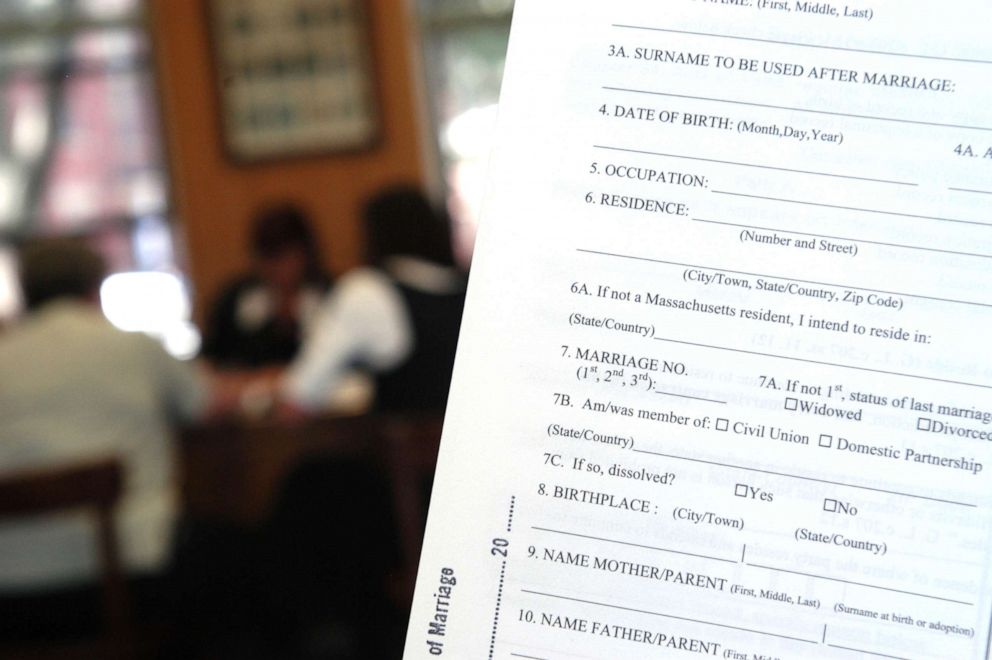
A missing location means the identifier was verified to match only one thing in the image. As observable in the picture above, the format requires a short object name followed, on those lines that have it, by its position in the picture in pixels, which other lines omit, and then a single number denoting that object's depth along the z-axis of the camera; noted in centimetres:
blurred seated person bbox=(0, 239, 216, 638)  213
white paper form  59
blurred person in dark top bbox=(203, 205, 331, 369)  358
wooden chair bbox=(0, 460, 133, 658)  193
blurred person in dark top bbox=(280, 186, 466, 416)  234
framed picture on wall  465
